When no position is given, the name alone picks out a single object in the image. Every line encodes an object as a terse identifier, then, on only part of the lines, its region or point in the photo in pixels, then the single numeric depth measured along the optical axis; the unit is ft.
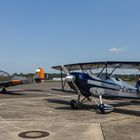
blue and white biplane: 28.20
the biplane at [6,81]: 54.67
